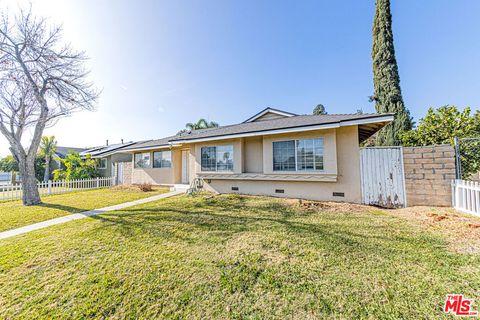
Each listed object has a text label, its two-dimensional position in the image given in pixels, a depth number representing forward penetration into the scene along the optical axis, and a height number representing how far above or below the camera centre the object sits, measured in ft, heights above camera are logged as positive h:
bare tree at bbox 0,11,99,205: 27.20 +16.30
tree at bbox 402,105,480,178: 26.78 +5.70
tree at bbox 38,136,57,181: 71.20 +10.20
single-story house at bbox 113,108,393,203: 25.14 +1.49
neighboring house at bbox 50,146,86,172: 80.34 +8.54
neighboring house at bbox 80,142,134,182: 60.90 +4.19
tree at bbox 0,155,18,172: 81.61 +4.23
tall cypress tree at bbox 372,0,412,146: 47.47 +24.62
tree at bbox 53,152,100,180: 53.06 +0.74
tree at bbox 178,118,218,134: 81.10 +20.82
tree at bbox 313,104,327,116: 116.71 +37.95
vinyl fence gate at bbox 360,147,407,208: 23.24 -1.95
